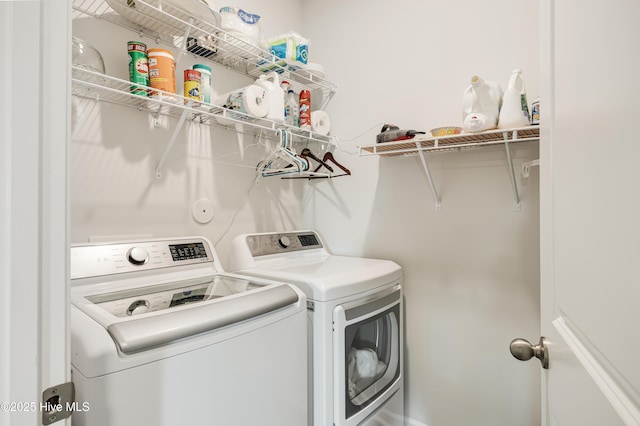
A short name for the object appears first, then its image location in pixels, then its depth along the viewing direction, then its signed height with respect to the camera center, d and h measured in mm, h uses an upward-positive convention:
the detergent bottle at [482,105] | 1315 +458
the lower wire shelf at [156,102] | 1174 +497
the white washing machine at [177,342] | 687 -336
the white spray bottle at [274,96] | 1610 +615
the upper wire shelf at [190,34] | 1288 +850
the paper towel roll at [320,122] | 1993 +588
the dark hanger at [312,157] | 2029 +365
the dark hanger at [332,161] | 2022 +334
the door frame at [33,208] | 445 +9
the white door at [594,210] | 352 +2
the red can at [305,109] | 1931 +646
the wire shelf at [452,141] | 1304 +337
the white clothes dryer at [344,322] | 1239 -482
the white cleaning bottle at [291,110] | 1857 +622
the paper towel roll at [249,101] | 1476 +547
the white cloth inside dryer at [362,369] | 1431 -763
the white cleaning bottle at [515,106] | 1274 +437
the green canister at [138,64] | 1245 +600
